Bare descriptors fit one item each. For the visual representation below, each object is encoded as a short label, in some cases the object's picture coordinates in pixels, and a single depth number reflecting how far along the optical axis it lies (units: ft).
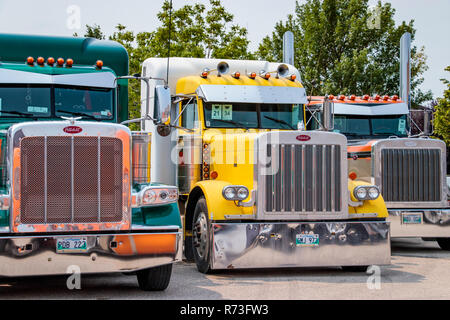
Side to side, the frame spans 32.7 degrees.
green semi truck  26.89
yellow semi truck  33.53
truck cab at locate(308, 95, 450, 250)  44.19
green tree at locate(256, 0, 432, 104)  114.73
